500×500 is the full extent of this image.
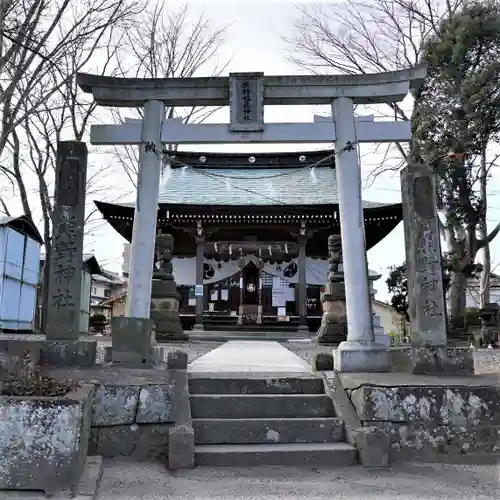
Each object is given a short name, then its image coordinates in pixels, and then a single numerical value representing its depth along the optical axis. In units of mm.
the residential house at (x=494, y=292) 33656
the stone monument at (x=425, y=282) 5586
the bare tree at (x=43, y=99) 10078
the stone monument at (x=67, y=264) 5473
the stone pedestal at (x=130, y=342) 5859
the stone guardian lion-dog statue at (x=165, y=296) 12305
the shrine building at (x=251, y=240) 17609
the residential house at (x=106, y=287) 45812
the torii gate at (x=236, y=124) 6719
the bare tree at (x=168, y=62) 15889
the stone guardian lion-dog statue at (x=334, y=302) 12352
